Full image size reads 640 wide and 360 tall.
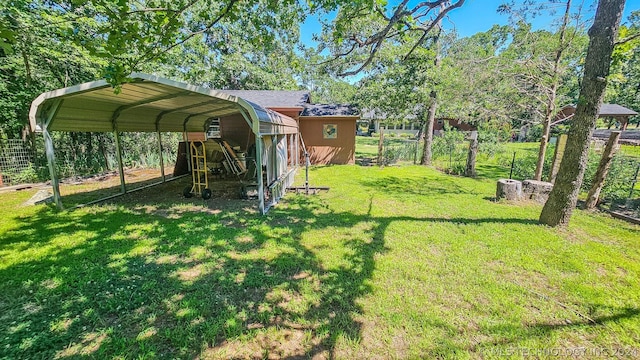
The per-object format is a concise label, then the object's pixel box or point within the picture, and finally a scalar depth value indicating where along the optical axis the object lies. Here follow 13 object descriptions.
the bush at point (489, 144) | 13.85
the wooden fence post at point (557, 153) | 7.07
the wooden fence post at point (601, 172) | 5.29
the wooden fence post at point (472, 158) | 9.98
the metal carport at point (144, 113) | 4.88
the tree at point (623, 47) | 4.11
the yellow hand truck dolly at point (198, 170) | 6.82
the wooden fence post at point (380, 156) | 12.52
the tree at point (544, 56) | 6.30
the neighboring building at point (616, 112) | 22.50
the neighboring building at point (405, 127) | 17.64
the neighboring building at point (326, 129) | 12.58
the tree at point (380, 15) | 3.56
